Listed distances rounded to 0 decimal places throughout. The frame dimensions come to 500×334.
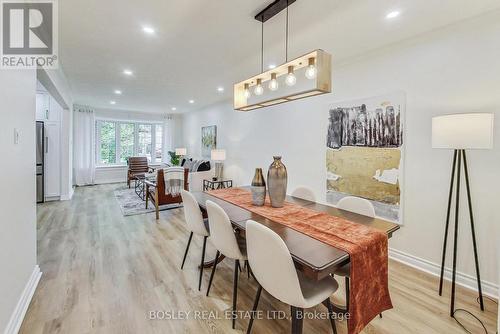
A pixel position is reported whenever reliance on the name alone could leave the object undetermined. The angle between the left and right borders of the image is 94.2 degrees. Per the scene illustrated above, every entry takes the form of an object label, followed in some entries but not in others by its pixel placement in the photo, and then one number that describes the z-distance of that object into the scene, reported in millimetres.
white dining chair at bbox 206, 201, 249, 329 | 1746
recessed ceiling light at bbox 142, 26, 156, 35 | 2395
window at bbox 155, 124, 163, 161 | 8758
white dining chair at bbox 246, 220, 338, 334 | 1259
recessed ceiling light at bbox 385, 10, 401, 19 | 2043
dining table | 1193
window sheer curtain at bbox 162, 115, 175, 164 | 8680
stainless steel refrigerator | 4824
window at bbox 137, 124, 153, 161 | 8438
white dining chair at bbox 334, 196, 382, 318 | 2017
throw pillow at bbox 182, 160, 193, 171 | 7092
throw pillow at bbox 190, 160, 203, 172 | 6592
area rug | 4594
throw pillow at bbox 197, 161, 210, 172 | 6516
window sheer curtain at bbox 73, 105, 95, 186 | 7090
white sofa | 5766
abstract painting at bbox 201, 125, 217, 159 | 6539
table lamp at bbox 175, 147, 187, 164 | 7644
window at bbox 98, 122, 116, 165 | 7816
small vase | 2242
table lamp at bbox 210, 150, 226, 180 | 5582
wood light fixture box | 1812
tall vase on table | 2105
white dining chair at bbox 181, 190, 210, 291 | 2173
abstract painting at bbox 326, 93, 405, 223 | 2652
